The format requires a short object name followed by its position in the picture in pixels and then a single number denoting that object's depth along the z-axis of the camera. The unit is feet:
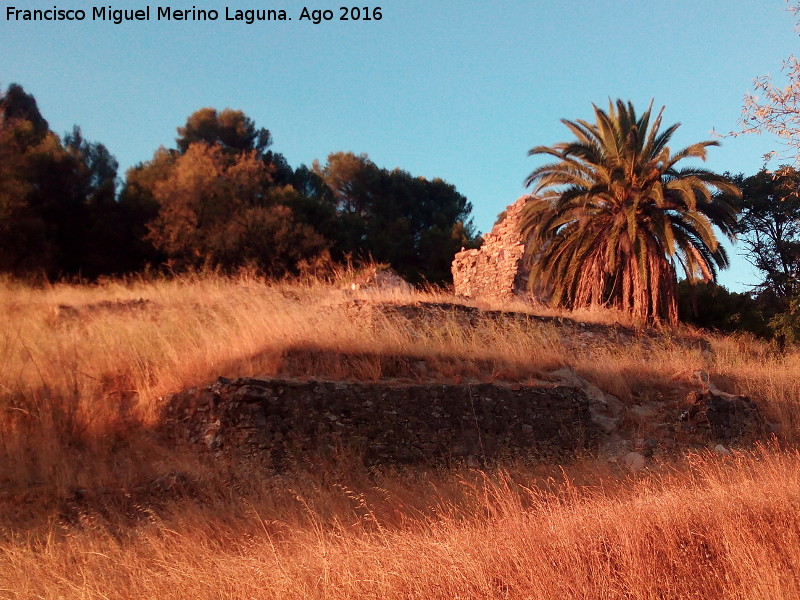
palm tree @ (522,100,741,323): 56.29
